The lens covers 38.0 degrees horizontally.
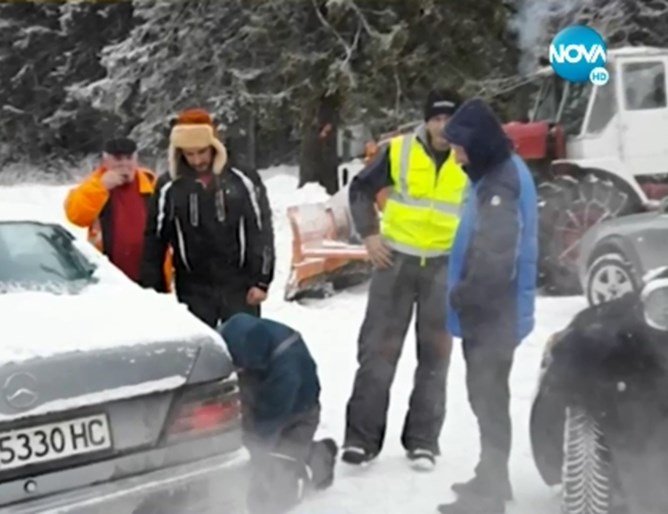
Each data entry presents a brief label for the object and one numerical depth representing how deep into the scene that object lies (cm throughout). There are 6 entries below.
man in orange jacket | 480
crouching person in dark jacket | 371
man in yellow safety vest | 413
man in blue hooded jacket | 350
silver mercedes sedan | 245
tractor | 923
